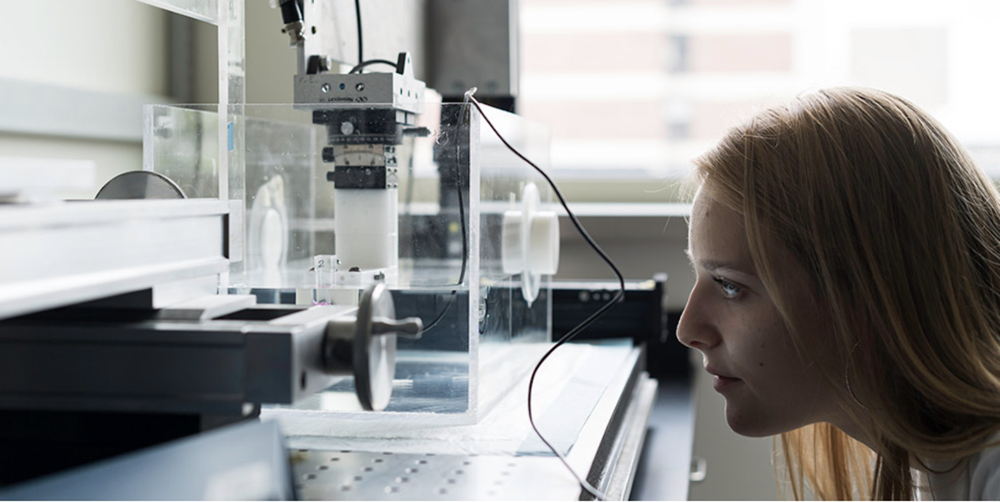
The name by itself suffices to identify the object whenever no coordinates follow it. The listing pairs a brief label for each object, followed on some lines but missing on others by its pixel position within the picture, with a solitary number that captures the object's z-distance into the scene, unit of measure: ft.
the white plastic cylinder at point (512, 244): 3.73
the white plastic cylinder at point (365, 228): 3.10
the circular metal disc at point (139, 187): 2.57
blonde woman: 2.61
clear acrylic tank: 3.04
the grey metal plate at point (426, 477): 2.27
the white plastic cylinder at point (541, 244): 4.15
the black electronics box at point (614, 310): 5.13
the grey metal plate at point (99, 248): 1.41
